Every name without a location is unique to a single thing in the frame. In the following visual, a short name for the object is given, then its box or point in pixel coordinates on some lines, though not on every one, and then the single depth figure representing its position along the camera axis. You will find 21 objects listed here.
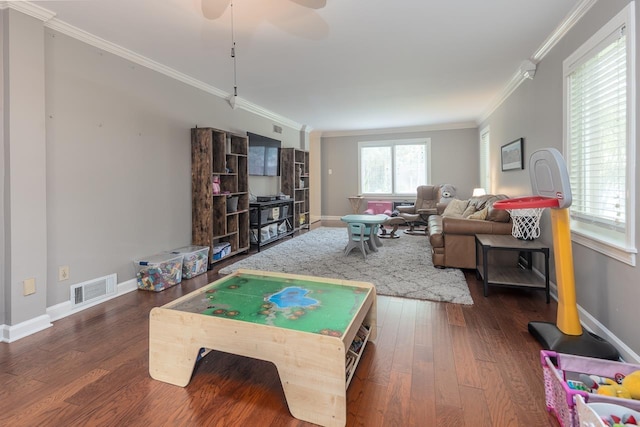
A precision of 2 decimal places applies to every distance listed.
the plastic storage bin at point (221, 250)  4.24
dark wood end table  2.82
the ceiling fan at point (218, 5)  2.24
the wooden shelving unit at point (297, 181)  6.60
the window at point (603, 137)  1.85
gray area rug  3.14
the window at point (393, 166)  8.03
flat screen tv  5.34
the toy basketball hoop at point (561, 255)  1.87
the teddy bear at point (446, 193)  6.84
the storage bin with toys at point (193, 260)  3.64
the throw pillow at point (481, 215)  3.75
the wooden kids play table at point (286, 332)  1.40
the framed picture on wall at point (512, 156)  3.98
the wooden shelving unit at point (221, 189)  4.07
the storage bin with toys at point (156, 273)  3.24
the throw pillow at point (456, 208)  5.25
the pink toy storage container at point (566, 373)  1.33
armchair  6.67
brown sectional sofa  3.53
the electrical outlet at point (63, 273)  2.64
